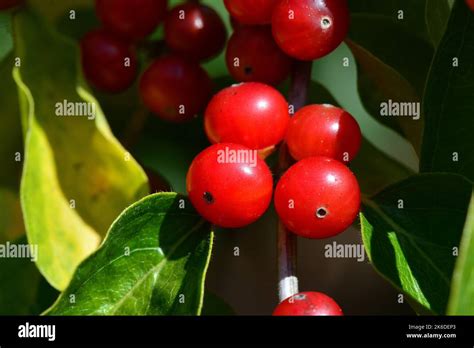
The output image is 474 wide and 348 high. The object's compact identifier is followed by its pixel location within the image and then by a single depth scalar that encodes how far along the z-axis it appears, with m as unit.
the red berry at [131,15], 0.14
